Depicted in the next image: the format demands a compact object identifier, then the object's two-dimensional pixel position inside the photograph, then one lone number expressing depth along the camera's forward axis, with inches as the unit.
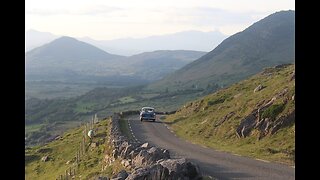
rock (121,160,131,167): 860.9
